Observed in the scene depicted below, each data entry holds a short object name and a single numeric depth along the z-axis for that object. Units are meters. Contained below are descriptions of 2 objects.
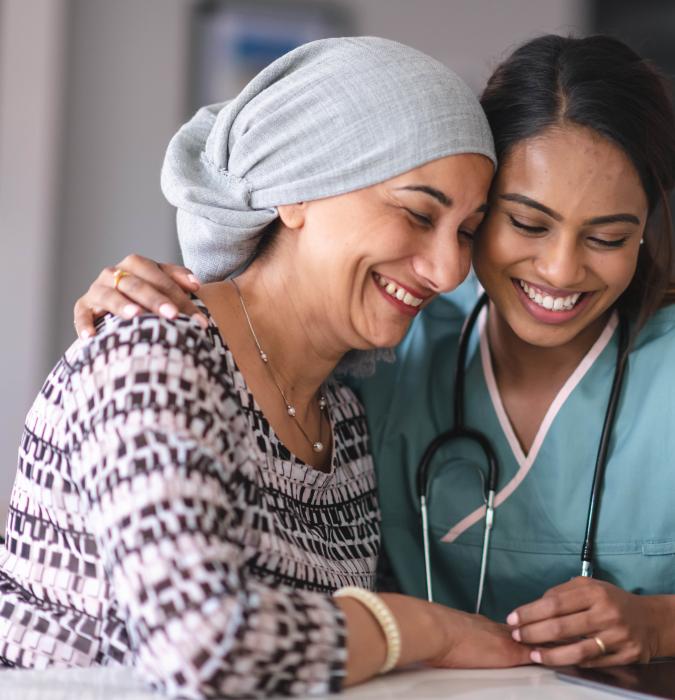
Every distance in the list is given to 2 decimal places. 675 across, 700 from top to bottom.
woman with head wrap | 1.07
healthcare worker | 1.58
